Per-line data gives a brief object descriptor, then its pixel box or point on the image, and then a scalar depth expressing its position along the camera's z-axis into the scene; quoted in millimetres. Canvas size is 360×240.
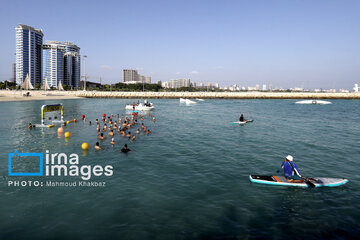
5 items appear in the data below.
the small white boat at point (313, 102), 99938
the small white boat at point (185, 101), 96675
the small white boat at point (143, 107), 62578
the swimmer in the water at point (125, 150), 21141
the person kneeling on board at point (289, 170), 14309
